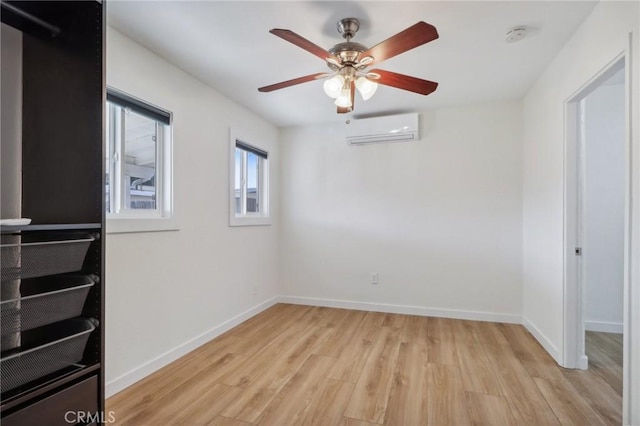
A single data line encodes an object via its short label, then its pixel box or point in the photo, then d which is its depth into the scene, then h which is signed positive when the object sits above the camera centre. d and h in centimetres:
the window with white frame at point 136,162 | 211 +37
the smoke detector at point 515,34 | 198 +118
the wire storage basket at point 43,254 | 114 -17
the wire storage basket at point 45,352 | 110 -54
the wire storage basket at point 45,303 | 112 -35
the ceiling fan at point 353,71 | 167 +89
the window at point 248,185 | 323 +33
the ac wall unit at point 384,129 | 353 +99
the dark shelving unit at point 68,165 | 130 +21
